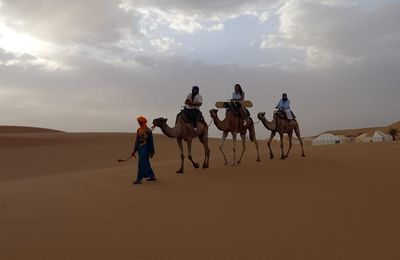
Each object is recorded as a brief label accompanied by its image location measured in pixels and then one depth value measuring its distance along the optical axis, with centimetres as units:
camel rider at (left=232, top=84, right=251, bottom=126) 1335
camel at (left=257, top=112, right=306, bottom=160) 1430
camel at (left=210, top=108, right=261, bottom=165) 1253
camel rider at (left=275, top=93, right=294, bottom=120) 1526
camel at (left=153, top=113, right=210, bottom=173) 1050
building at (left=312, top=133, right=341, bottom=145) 3875
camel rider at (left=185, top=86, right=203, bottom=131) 1152
